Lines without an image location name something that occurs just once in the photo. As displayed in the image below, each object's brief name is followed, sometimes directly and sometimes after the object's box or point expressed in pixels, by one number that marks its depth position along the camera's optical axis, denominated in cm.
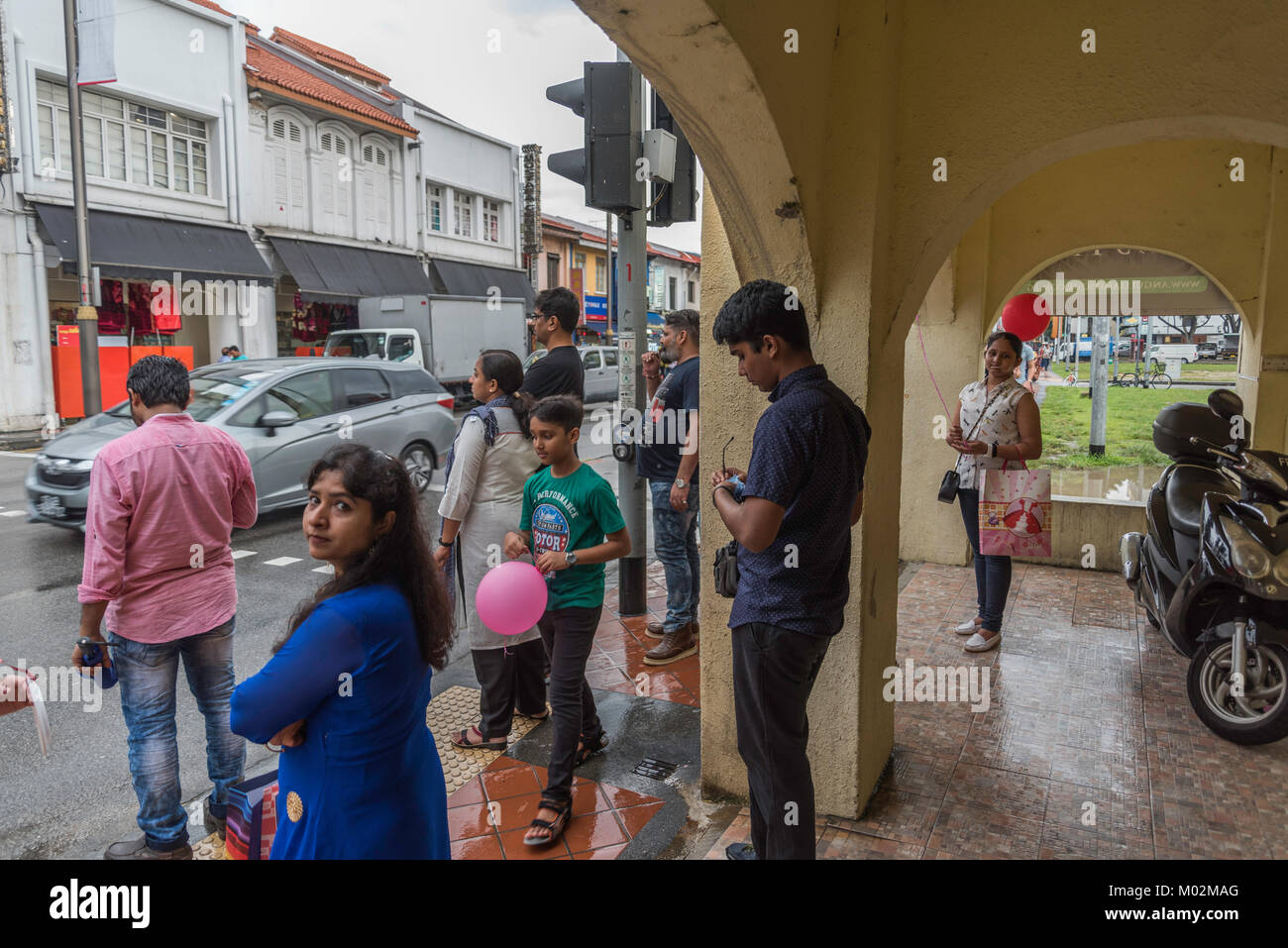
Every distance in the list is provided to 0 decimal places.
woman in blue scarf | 388
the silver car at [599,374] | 2158
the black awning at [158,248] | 1498
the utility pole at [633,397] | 571
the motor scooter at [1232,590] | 351
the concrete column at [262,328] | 1898
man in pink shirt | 296
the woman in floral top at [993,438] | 472
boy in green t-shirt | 327
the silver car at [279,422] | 740
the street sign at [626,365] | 583
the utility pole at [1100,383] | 1116
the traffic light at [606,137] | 498
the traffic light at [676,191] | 549
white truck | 1844
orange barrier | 1518
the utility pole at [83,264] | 1246
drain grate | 366
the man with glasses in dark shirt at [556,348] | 471
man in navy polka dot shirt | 226
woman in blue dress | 172
